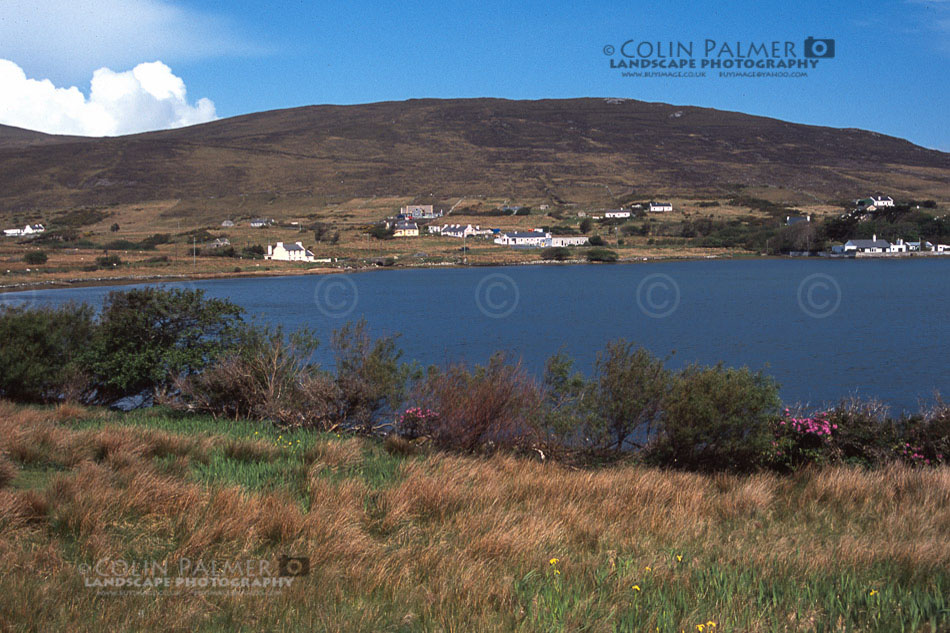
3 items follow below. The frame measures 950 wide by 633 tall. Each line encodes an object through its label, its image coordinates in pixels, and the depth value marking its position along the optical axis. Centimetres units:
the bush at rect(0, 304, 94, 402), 1535
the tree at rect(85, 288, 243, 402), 1630
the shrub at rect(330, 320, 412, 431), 1268
